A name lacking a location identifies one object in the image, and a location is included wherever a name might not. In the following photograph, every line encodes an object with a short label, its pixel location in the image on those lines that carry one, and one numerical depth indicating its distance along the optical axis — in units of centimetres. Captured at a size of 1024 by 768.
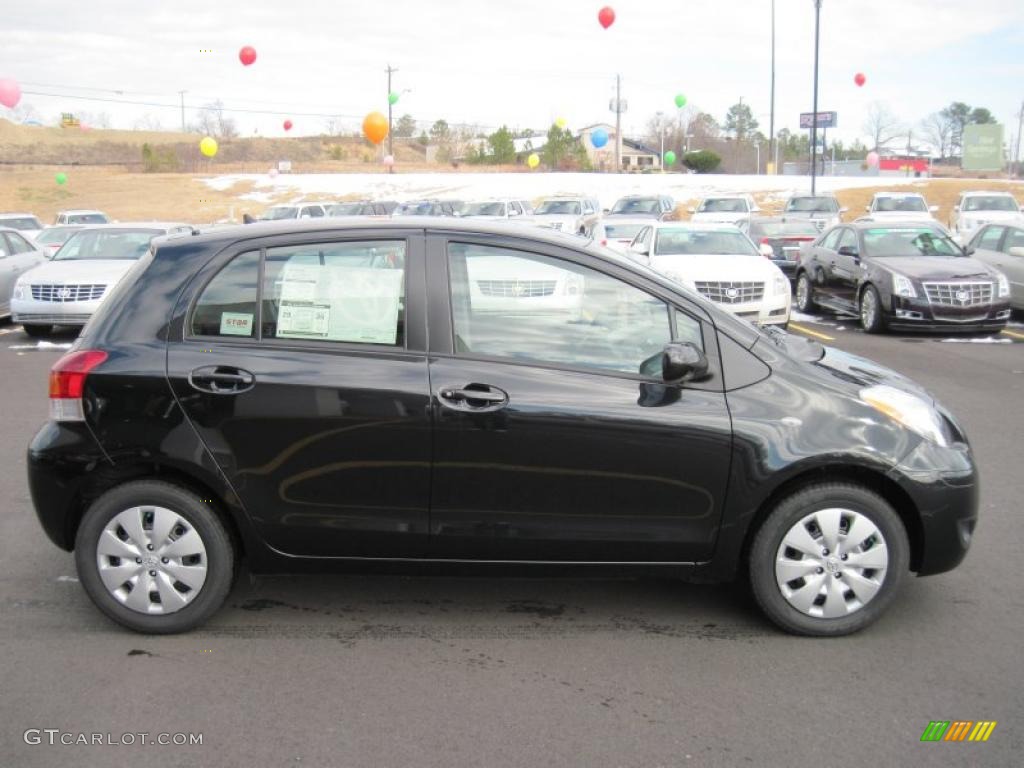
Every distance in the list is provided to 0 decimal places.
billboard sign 7944
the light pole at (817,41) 3553
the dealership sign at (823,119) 4247
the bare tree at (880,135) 10293
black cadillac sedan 1330
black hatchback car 401
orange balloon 4256
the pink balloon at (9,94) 3406
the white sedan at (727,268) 1298
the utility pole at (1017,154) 8831
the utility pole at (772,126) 5494
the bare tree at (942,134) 11500
